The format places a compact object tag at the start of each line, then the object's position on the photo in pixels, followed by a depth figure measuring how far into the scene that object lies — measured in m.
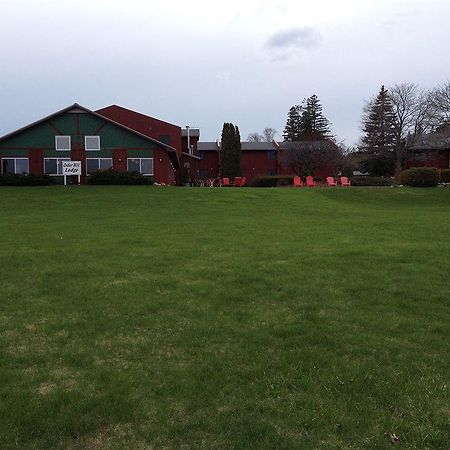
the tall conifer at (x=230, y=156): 55.25
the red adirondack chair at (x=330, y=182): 41.72
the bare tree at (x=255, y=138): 103.71
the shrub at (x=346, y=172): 59.99
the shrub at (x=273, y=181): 44.47
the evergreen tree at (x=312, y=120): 86.65
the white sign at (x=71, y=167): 35.56
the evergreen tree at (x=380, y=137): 58.62
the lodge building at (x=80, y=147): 39.56
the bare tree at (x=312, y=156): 54.06
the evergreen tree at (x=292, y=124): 89.25
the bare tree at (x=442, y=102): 32.47
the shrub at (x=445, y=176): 41.69
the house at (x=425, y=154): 53.29
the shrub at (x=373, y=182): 43.37
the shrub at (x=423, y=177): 35.62
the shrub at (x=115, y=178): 35.41
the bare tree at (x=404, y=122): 55.72
